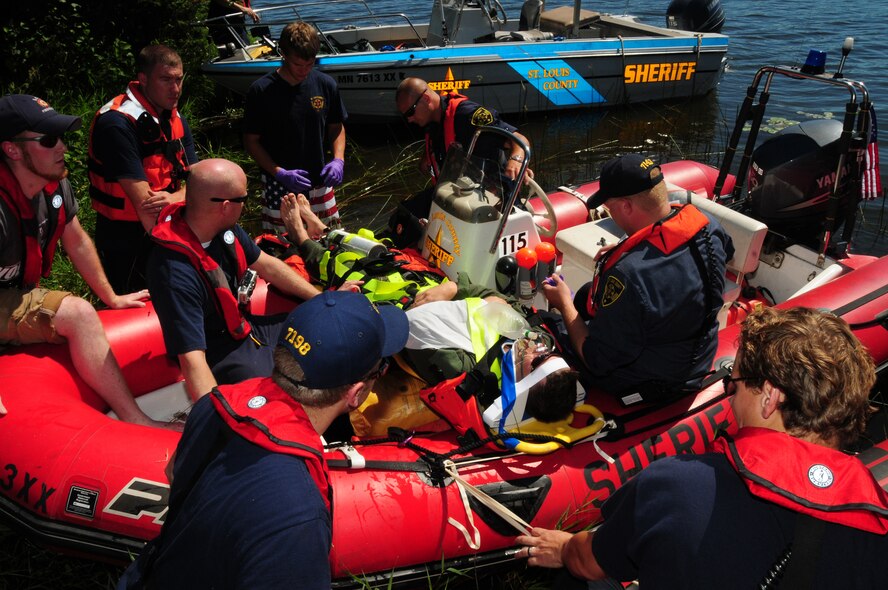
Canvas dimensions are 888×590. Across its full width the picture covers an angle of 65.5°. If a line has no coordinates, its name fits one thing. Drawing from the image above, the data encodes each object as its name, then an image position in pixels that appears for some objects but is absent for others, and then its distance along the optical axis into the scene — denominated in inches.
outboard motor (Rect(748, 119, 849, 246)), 151.7
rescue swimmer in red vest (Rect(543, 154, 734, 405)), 99.3
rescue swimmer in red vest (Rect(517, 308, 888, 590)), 55.0
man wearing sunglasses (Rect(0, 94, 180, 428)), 106.0
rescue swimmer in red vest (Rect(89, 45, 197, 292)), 136.7
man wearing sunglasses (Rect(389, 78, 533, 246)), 156.3
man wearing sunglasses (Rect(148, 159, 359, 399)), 100.9
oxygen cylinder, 131.1
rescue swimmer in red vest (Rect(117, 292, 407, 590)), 54.5
